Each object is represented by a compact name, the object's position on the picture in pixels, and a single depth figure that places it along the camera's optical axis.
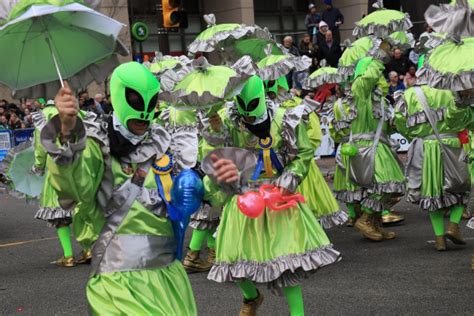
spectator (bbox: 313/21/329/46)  17.30
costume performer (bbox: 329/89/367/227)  9.59
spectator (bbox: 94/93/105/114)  15.27
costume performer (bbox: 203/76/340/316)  5.63
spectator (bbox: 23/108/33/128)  19.89
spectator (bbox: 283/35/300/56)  14.86
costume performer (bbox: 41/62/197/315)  4.09
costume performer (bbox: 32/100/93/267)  8.51
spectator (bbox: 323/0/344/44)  17.78
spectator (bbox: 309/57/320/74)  17.36
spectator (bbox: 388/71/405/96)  15.60
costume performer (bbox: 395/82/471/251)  8.31
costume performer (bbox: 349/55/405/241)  9.41
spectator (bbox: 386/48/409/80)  17.14
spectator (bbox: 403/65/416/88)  13.34
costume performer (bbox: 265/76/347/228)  8.27
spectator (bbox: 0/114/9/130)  19.33
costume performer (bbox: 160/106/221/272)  8.28
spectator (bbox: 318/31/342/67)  17.09
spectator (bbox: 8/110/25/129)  19.55
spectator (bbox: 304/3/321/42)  18.22
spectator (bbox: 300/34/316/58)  17.45
